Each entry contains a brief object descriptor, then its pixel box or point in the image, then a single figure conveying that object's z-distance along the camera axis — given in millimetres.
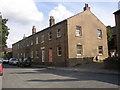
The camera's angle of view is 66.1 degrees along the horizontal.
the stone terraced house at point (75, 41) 13552
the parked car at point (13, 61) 20011
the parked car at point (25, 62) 15922
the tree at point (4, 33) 18199
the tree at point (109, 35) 18241
